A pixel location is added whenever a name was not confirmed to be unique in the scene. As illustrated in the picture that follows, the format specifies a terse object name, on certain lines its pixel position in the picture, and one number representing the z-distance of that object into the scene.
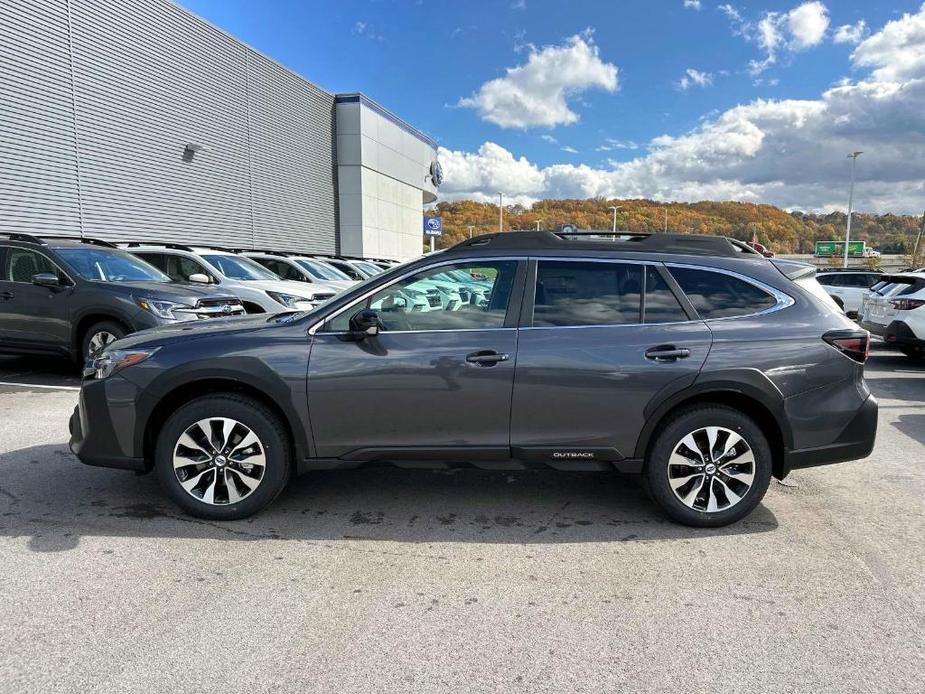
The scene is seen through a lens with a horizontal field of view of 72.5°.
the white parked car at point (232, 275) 9.64
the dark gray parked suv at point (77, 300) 7.74
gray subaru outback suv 3.70
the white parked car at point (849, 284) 16.58
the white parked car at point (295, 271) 12.61
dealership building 14.98
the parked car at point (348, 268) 15.68
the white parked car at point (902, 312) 9.81
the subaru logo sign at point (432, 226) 41.91
